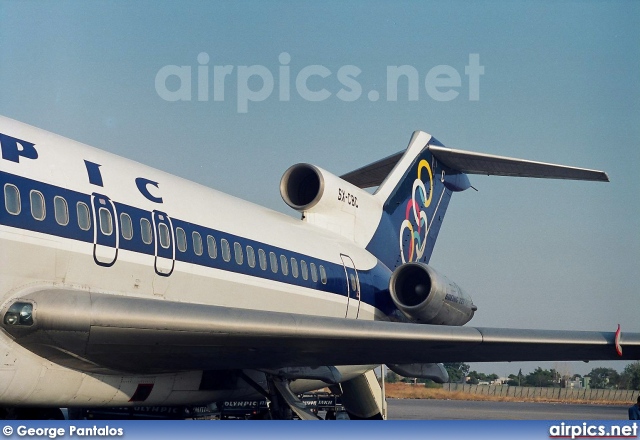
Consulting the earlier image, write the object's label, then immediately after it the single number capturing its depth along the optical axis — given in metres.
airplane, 16.64
